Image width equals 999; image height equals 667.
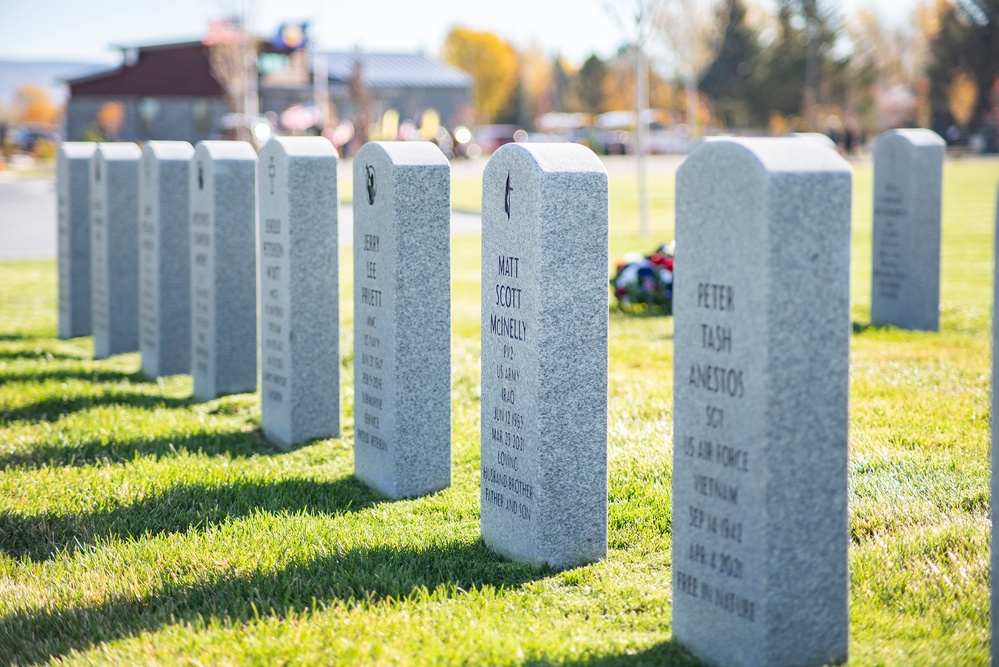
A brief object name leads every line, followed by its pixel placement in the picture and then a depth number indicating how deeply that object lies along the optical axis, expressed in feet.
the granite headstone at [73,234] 36.24
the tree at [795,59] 229.04
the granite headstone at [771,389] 10.85
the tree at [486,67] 348.18
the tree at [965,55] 212.64
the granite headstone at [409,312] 18.52
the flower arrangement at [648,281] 36.96
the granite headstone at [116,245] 32.86
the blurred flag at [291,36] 183.90
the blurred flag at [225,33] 130.00
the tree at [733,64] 247.50
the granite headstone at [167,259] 29.68
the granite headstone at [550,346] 14.65
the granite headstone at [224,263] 26.53
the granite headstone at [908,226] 32.63
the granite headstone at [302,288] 22.34
